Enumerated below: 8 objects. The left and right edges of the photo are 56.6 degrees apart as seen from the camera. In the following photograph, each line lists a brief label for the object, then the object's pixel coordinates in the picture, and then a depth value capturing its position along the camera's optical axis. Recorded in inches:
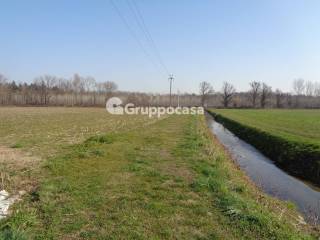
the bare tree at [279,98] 5020.7
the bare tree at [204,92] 5818.9
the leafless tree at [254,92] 5158.0
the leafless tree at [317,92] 6648.6
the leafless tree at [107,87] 5924.7
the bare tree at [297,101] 5030.5
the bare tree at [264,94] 4992.6
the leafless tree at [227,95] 5315.0
